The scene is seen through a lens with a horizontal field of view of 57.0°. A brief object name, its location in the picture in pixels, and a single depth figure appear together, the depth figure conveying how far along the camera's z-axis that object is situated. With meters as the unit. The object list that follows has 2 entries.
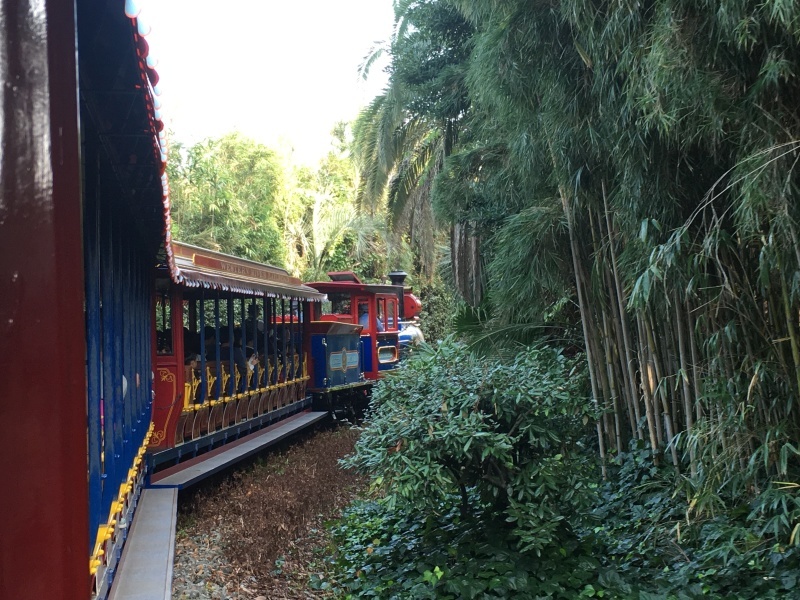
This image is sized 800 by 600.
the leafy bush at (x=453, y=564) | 4.62
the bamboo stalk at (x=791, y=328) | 3.86
